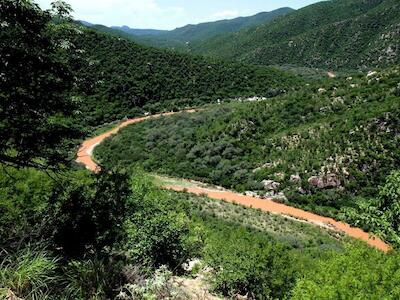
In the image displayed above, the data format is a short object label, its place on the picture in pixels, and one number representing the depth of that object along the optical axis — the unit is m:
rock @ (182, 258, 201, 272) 11.69
